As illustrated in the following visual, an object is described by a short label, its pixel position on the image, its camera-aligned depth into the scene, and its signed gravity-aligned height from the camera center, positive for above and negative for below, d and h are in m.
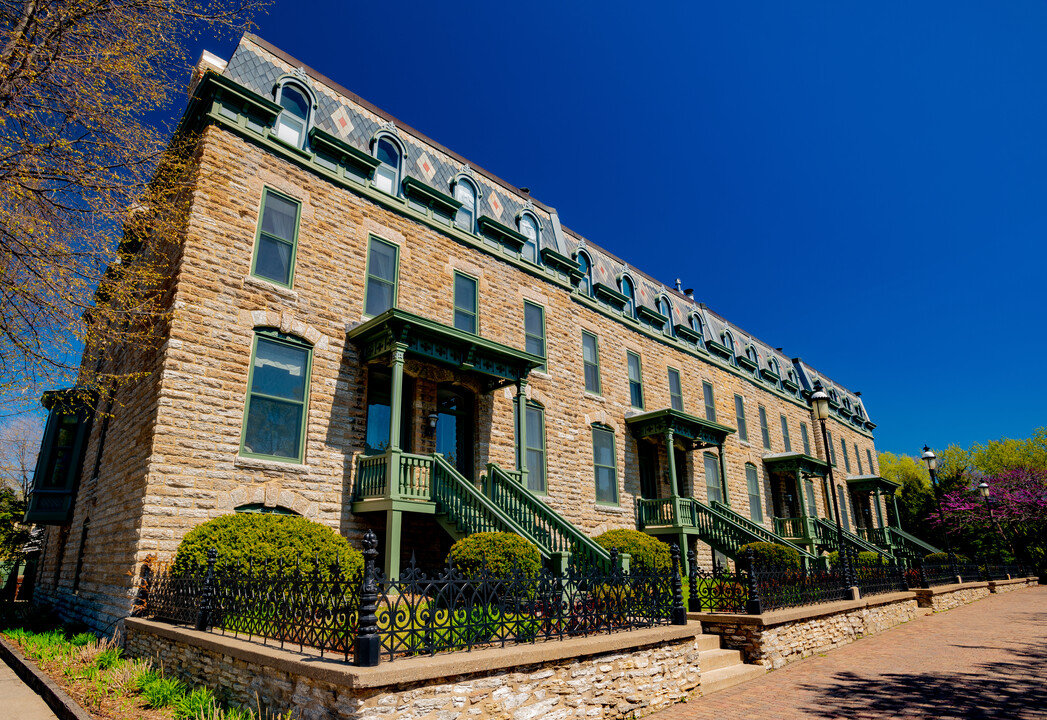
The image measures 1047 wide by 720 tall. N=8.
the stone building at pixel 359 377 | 10.33 +3.84
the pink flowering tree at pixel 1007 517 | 29.69 +1.71
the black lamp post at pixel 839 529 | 13.48 +0.58
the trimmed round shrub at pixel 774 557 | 16.12 -0.08
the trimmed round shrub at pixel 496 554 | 9.26 +0.04
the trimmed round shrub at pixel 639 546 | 13.05 +0.19
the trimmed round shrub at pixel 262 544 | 8.51 +0.22
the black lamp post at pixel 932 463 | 20.42 +2.92
